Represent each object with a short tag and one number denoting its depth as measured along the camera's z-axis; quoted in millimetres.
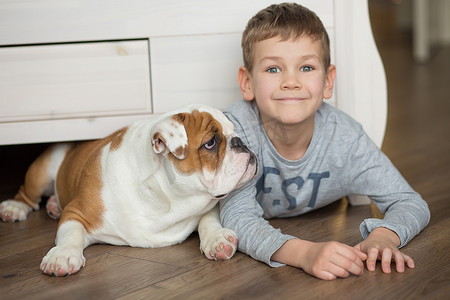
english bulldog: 1301
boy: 1391
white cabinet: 1655
